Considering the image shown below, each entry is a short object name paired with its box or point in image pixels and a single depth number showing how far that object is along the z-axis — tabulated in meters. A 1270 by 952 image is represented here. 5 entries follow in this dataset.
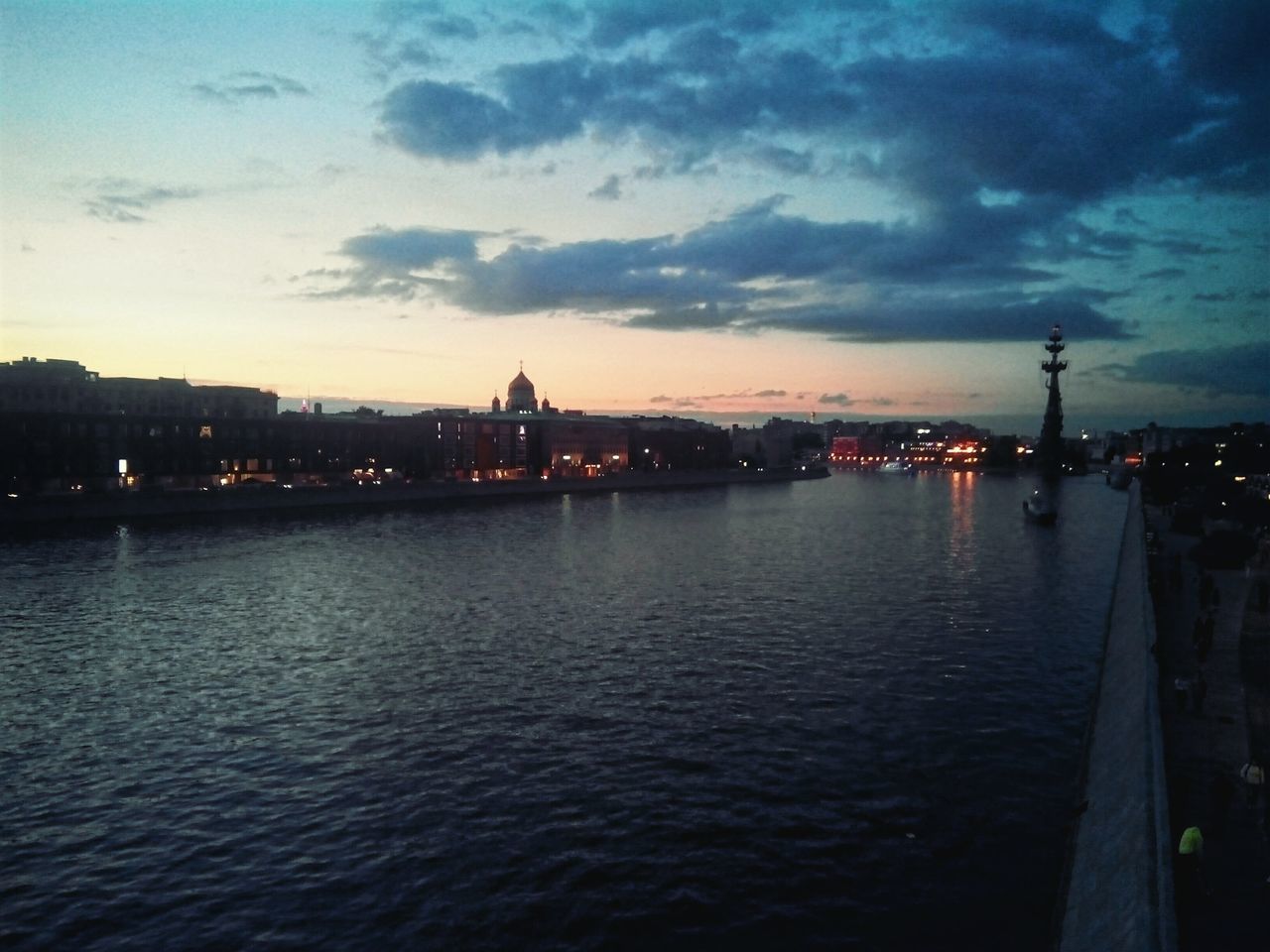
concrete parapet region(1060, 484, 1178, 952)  10.23
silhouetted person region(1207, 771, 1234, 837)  12.80
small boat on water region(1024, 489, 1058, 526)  76.75
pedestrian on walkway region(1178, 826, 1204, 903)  11.23
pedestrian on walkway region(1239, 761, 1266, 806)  13.99
